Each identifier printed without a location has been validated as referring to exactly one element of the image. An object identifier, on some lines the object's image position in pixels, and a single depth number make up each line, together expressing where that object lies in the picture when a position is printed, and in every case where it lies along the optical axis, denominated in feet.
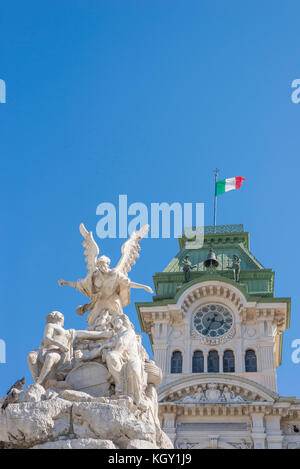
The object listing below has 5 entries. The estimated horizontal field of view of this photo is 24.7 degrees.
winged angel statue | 42.65
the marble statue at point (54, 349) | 35.81
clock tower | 119.34
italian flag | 171.63
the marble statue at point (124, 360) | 34.63
